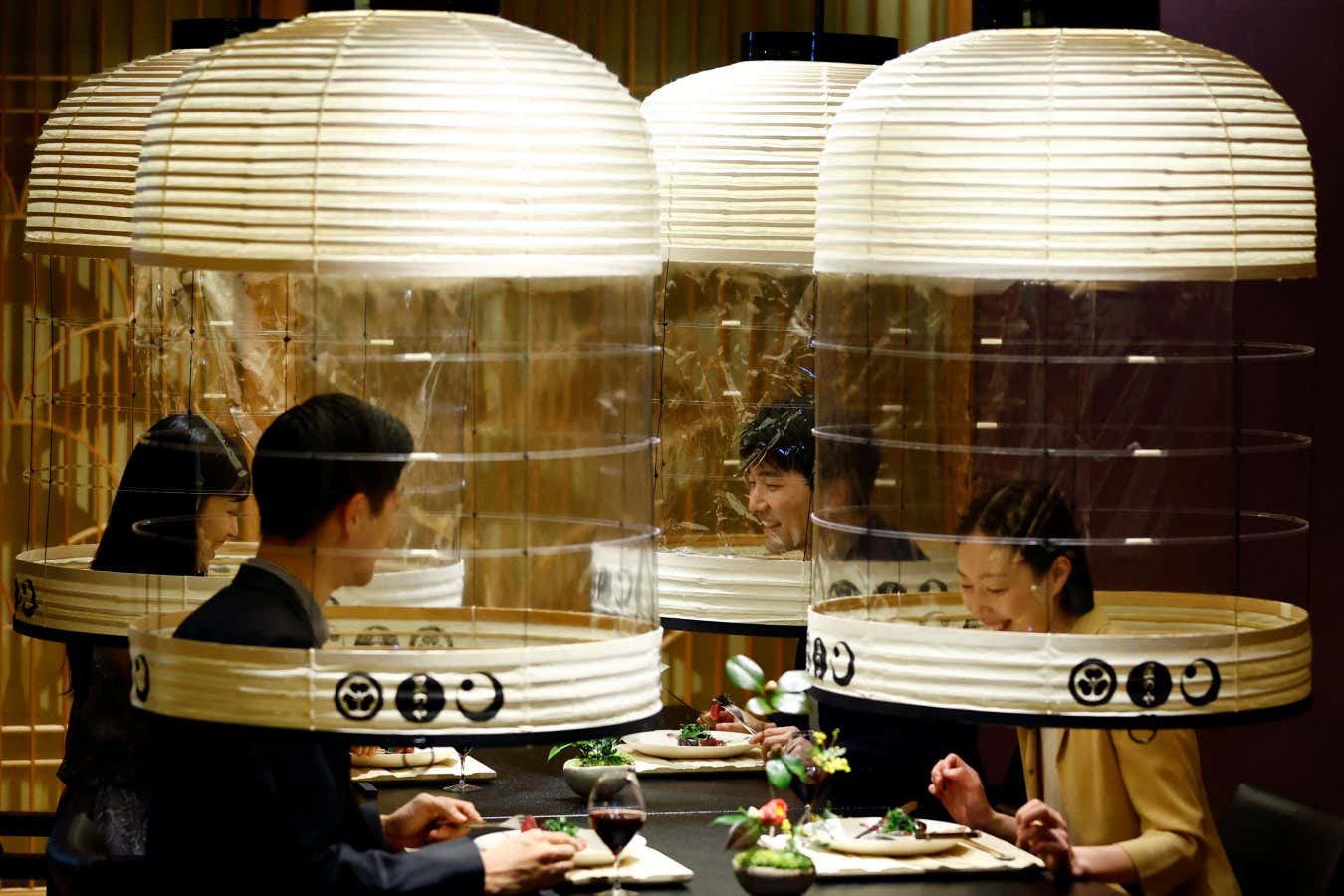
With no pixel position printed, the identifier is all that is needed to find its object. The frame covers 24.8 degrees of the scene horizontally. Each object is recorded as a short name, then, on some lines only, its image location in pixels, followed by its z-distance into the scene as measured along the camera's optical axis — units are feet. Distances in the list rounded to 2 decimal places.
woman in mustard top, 16.07
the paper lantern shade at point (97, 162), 22.07
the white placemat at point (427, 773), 20.69
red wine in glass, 16.03
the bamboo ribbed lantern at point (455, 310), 13.30
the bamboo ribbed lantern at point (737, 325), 21.90
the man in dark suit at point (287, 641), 14.19
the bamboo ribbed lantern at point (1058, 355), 14.29
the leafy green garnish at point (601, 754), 19.94
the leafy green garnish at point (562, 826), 17.30
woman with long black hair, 18.67
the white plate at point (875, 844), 17.28
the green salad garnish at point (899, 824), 17.72
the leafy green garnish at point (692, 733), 21.93
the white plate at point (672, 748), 21.52
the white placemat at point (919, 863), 16.94
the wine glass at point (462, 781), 20.24
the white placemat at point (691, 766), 21.10
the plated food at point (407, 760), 21.10
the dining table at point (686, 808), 16.70
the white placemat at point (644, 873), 16.50
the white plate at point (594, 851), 16.85
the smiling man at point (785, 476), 22.71
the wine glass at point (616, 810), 16.04
